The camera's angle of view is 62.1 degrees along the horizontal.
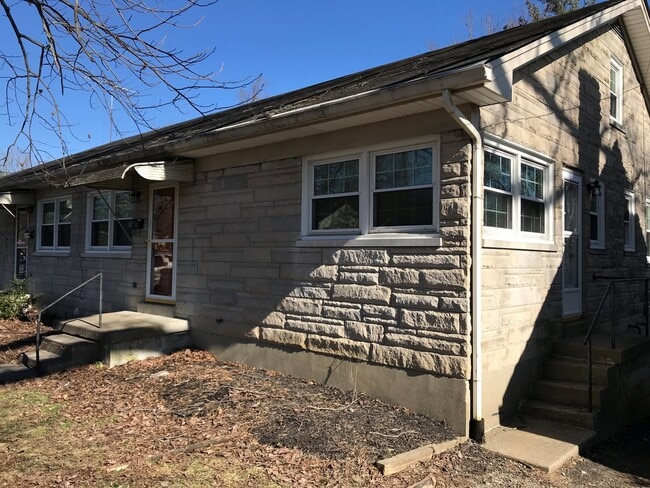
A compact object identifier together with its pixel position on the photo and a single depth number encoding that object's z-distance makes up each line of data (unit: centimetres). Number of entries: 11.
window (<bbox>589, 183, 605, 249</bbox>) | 862
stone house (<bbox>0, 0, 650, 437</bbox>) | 564
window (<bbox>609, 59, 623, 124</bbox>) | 966
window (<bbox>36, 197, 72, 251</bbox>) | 1258
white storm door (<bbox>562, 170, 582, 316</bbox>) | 773
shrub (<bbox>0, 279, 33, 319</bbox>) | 1202
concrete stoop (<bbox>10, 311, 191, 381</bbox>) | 784
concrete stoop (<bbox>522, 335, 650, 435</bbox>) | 601
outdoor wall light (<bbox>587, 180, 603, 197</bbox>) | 825
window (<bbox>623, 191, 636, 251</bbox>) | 991
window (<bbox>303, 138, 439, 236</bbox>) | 607
